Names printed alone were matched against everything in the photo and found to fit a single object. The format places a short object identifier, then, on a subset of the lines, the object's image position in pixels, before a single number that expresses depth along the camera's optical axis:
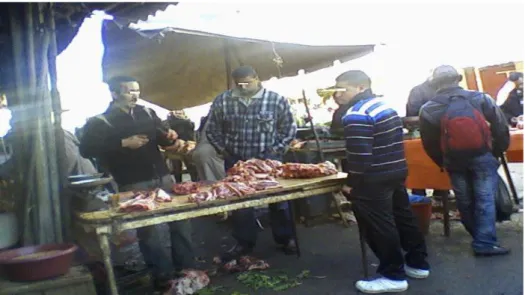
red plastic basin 3.70
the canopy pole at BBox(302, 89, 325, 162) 7.63
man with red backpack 5.32
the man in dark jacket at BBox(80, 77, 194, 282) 5.14
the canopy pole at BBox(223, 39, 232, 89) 8.91
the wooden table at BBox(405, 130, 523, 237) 6.64
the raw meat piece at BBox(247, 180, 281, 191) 4.71
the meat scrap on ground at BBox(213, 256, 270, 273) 5.74
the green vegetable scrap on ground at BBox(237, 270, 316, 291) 5.16
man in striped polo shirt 4.44
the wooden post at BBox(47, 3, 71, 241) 4.66
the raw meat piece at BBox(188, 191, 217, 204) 4.32
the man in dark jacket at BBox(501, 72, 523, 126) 8.77
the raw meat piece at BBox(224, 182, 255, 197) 4.52
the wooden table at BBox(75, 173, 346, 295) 3.91
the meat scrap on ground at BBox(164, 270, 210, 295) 4.95
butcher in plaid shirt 6.09
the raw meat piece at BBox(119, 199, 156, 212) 4.00
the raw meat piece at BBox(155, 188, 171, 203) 4.41
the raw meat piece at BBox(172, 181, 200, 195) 4.82
